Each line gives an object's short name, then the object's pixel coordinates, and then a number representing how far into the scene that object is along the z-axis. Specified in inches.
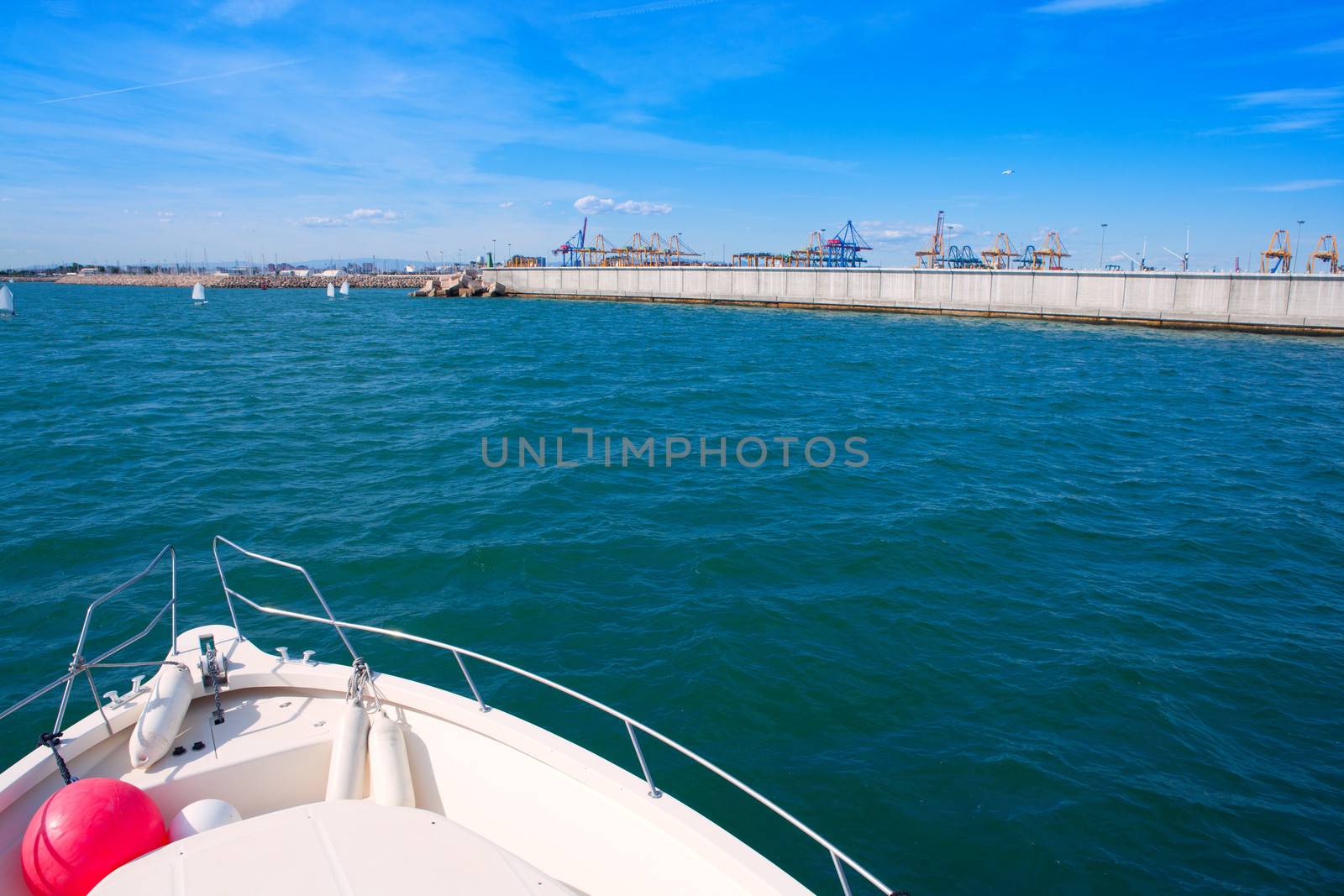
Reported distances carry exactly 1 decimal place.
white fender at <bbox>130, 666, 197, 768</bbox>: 191.9
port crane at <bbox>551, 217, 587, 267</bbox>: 5433.1
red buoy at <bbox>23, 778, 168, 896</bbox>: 153.6
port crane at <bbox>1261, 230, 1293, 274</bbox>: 2598.4
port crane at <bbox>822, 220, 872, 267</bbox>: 4549.7
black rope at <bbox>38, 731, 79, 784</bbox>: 179.2
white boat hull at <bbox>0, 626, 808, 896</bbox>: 168.1
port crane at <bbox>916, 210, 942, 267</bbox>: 3912.4
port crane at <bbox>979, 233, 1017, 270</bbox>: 3467.3
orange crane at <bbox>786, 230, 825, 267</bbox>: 4510.3
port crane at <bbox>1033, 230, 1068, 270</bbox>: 3476.9
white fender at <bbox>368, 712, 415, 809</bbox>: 189.5
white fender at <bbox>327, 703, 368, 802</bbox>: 193.0
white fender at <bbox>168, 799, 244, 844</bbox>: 170.4
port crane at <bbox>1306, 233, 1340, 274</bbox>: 2442.2
